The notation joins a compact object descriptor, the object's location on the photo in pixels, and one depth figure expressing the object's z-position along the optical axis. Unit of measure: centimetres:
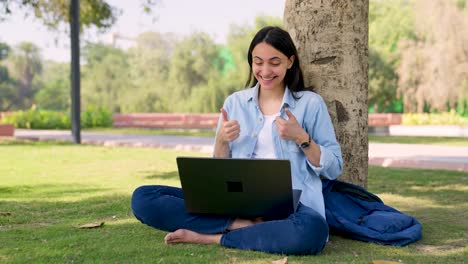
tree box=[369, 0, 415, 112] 3550
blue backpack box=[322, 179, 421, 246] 379
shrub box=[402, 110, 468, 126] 2762
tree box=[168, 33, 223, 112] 3862
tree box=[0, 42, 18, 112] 5691
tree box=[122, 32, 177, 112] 3916
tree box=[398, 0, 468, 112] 2731
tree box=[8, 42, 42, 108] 6106
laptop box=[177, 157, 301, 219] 329
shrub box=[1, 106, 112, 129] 2478
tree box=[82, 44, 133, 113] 4681
